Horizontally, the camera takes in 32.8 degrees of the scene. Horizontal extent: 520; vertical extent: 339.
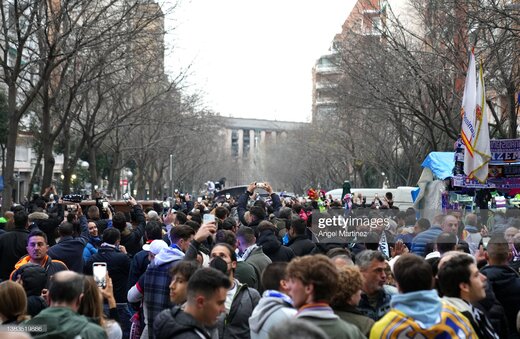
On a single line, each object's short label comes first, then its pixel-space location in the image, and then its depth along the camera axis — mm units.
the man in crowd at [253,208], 13188
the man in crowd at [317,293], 4785
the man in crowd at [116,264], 10031
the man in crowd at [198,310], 5020
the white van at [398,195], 33906
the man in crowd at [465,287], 5723
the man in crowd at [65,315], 4910
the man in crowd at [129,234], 11867
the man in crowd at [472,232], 11195
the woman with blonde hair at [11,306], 5641
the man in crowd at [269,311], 5461
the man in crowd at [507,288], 7125
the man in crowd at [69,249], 10312
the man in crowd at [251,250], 8639
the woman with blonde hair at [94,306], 5570
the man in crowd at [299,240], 11109
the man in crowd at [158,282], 7820
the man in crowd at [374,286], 6477
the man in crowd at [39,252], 9086
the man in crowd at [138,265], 9125
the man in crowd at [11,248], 10969
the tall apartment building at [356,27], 27438
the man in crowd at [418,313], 5117
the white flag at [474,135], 13531
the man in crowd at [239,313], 6773
